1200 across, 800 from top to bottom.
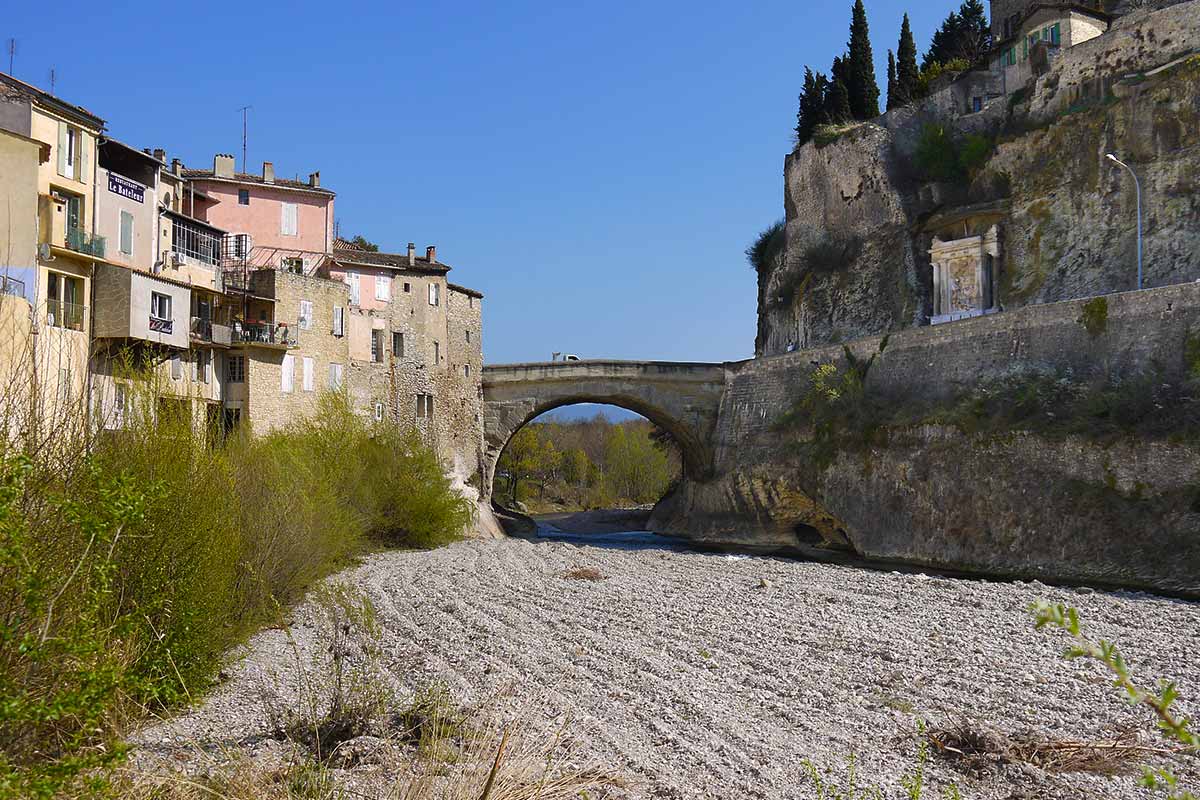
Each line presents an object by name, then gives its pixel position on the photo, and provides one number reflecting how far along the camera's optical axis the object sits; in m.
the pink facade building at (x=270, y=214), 39.25
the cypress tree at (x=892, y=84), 54.66
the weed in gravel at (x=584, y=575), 27.28
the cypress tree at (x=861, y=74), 54.00
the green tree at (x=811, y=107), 54.94
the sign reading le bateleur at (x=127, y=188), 28.15
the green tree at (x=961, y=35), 59.59
